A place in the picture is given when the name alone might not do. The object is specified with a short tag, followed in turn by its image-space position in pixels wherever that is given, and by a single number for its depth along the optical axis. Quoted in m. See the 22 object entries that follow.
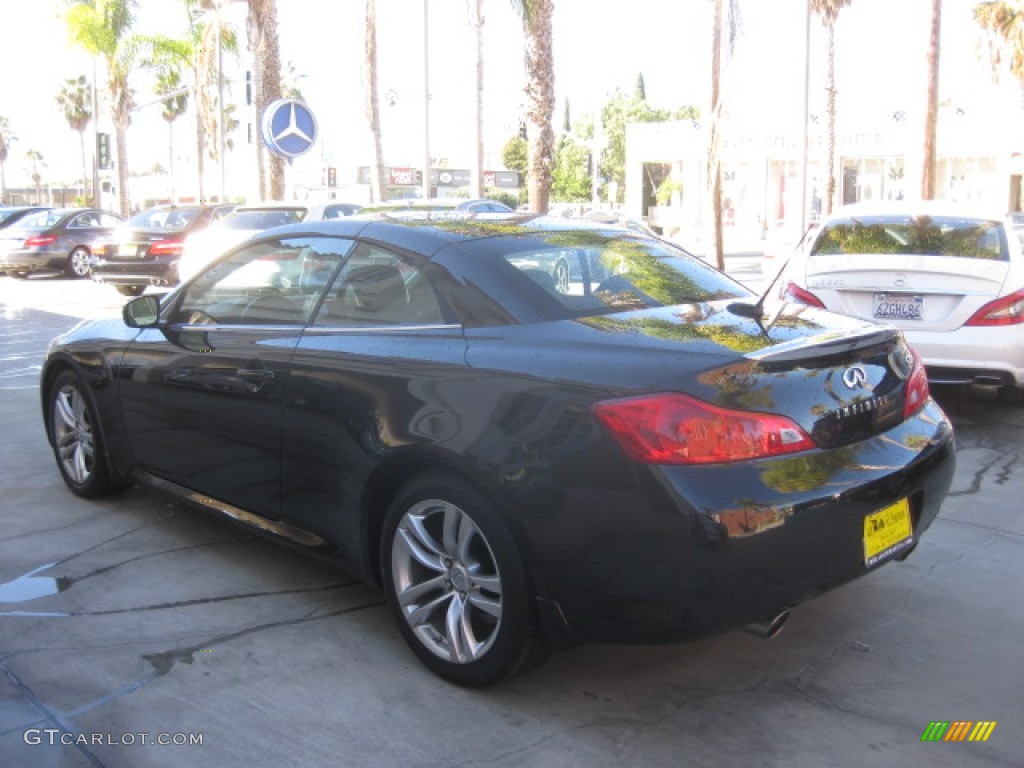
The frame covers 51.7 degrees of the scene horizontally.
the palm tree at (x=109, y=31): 34.53
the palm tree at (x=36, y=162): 111.62
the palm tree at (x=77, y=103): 72.88
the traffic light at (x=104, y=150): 36.78
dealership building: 42.16
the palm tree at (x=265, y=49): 22.59
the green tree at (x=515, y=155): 77.88
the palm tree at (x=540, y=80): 16.28
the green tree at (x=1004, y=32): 33.12
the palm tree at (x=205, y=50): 29.38
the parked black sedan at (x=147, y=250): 16.86
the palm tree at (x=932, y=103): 22.94
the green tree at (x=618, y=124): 76.00
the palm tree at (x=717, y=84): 17.28
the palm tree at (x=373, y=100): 23.77
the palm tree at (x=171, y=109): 54.06
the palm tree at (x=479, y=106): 20.62
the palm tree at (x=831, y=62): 30.45
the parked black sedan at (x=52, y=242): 21.27
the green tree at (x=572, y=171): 74.56
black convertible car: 3.01
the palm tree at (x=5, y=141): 104.50
